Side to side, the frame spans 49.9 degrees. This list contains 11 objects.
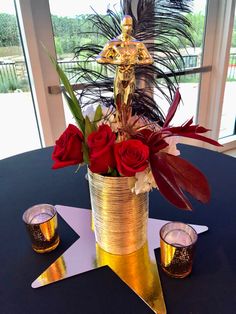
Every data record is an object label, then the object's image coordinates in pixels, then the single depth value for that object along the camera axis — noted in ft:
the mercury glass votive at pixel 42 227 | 2.02
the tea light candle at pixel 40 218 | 2.17
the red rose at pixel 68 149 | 1.67
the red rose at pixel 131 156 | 1.56
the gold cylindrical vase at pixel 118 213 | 1.78
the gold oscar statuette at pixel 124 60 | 1.62
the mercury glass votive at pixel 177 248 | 1.76
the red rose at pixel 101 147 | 1.59
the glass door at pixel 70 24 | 5.47
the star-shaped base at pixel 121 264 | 1.77
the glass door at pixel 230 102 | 7.78
